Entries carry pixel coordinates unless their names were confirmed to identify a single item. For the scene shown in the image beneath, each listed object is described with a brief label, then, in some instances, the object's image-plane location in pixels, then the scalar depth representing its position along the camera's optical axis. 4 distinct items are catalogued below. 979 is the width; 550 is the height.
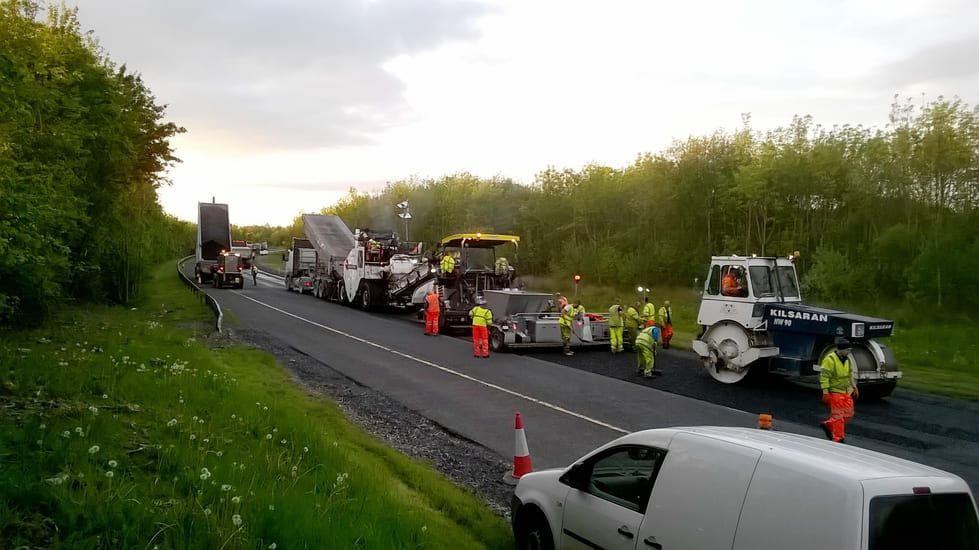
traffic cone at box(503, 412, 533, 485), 7.66
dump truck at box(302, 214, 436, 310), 26.97
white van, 3.44
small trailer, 18.08
